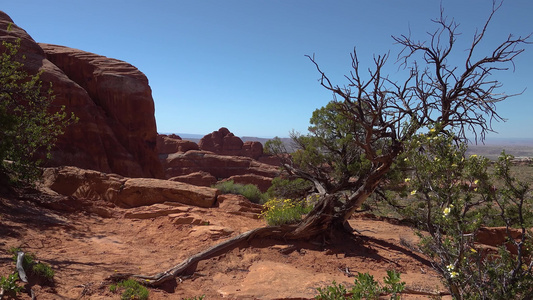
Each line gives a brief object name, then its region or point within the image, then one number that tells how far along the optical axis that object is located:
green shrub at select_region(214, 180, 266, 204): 21.91
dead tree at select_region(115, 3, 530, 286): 6.40
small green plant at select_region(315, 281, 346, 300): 3.42
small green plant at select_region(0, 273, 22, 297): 4.10
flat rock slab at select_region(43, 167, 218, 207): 11.11
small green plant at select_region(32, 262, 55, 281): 4.98
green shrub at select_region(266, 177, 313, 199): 14.45
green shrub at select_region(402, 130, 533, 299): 3.58
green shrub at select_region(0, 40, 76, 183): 8.66
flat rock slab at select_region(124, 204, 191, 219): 10.13
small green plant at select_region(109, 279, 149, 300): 5.10
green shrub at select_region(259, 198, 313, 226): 8.35
